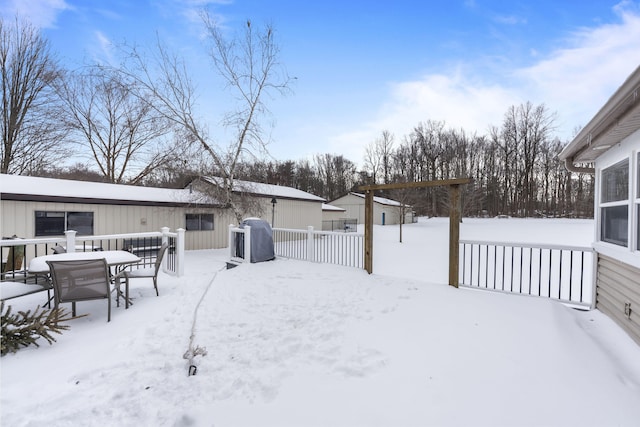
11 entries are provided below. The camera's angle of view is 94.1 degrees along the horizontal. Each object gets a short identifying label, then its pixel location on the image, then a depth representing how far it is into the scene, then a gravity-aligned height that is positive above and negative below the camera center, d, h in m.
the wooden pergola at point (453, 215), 4.97 -0.10
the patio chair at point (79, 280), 3.39 -0.88
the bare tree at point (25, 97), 14.03 +5.44
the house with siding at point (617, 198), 2.77 +0.16
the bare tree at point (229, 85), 10.30 +4.41
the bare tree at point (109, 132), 16.80 +4.73
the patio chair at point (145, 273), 4.07 -0.99
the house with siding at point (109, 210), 8.40 -0.12
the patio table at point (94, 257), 3.67 -0.73
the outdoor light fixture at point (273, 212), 13.29 -0.21
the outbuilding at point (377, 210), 27.16 -0.14
